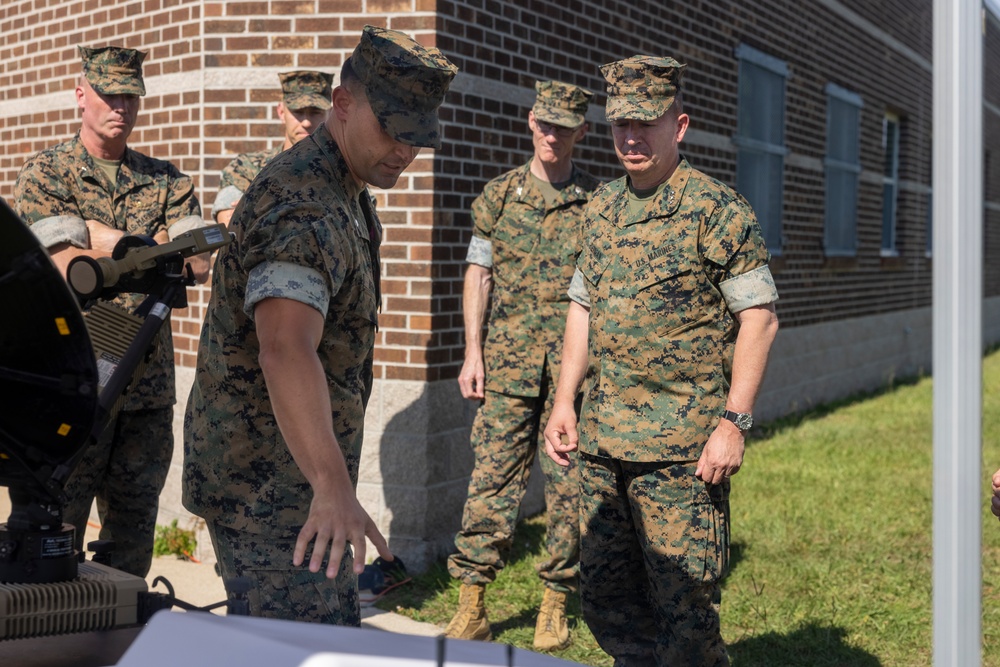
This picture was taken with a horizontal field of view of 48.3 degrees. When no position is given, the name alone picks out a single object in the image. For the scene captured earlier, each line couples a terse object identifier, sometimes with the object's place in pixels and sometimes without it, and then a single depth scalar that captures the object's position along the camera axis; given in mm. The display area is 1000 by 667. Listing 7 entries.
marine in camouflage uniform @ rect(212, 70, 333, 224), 5168
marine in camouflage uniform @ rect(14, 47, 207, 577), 4367
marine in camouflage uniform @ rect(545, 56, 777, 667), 3717
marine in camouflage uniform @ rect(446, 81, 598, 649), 5102
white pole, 1673
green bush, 6289
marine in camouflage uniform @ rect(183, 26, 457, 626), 2395
